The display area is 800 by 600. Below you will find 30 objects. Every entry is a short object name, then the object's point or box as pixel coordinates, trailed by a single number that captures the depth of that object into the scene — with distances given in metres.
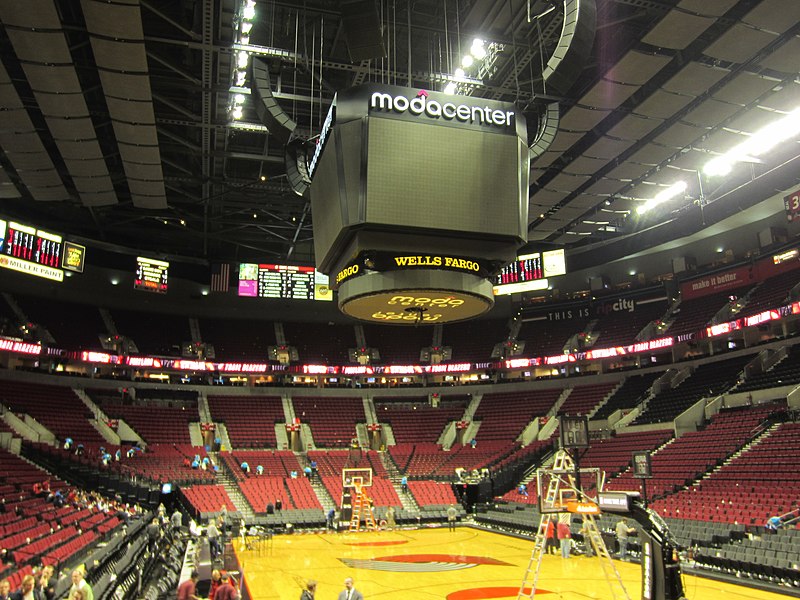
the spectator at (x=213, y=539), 16.08
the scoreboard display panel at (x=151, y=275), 33.56
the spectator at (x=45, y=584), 8.70
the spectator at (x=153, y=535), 16.37
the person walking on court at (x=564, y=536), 19.41
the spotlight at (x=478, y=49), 16.64
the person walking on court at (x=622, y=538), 19.08
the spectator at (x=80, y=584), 7.44
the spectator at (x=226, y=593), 8.88
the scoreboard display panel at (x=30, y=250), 25.31
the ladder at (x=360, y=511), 28.01
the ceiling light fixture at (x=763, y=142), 24.02
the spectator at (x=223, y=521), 23.04
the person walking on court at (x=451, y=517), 28.31
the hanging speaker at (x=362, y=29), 12.97
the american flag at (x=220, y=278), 35.84
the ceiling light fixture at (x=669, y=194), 31.46
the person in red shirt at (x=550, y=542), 20.61
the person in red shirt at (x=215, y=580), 9.70
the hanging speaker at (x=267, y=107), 15.90
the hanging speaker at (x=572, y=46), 12.31
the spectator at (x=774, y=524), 17.94
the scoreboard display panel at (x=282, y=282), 34.78
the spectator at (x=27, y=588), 7.49
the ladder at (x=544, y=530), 12.46
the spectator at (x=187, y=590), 9.09
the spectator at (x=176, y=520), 21.07
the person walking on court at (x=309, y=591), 9.34
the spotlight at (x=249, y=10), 15.01
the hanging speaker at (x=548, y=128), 15.26
